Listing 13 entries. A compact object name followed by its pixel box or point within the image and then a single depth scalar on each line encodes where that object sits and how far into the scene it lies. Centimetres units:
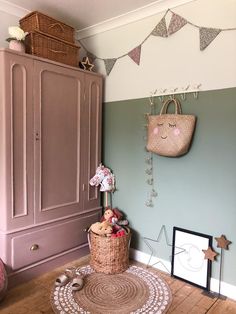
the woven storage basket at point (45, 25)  226
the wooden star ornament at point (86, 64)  269
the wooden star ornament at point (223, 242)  206
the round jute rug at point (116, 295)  187
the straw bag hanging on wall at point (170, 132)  215
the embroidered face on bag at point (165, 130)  219
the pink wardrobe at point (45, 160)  207
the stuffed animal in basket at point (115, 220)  242
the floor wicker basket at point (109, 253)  233
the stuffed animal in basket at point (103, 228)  237
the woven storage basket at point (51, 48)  225
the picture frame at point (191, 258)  216
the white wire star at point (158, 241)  236
